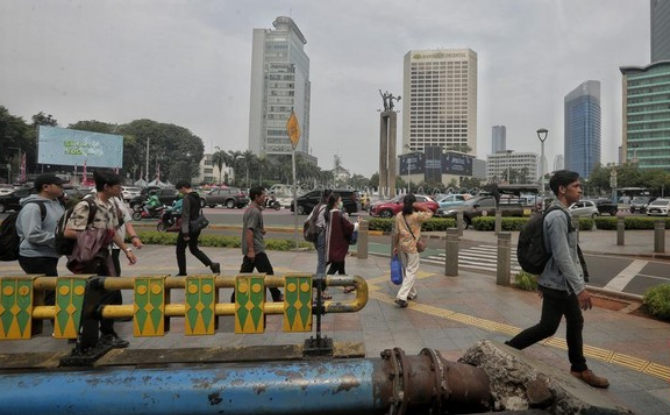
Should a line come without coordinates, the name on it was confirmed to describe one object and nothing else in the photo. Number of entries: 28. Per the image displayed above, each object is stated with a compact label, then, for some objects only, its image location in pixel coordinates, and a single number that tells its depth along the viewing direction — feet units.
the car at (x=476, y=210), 66.13
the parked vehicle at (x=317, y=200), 77.37
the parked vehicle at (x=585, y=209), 78.67
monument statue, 111.55
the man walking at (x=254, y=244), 17.16
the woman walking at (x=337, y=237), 19.21
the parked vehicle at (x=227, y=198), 97.19
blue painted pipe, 5.66
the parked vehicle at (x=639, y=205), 118.01
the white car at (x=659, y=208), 92.58
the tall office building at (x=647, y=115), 286.87
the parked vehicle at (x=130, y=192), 111.44
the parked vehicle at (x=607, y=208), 96.78
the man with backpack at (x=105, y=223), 12.05
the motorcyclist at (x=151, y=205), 62.80
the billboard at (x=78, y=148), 142.41
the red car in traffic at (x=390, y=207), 73.51
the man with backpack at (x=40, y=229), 12.90
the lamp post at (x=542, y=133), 63.10
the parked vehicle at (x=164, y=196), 71.87
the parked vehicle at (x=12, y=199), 68.74
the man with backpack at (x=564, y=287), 9.86
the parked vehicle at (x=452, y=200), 76.79
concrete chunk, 5.83
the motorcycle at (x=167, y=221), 48.96
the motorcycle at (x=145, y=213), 62.85
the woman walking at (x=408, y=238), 18.20
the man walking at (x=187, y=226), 20.65
